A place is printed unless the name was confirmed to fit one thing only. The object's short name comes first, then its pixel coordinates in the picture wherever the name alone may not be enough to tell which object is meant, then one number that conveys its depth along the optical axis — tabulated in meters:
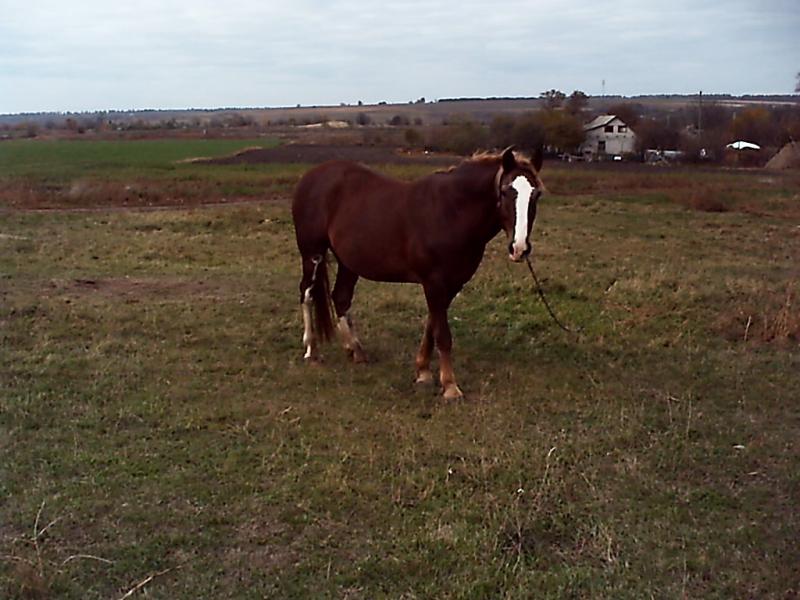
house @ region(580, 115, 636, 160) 45.09
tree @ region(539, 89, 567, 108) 52.97
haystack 32.00
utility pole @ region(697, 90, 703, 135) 44.12
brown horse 5.49
